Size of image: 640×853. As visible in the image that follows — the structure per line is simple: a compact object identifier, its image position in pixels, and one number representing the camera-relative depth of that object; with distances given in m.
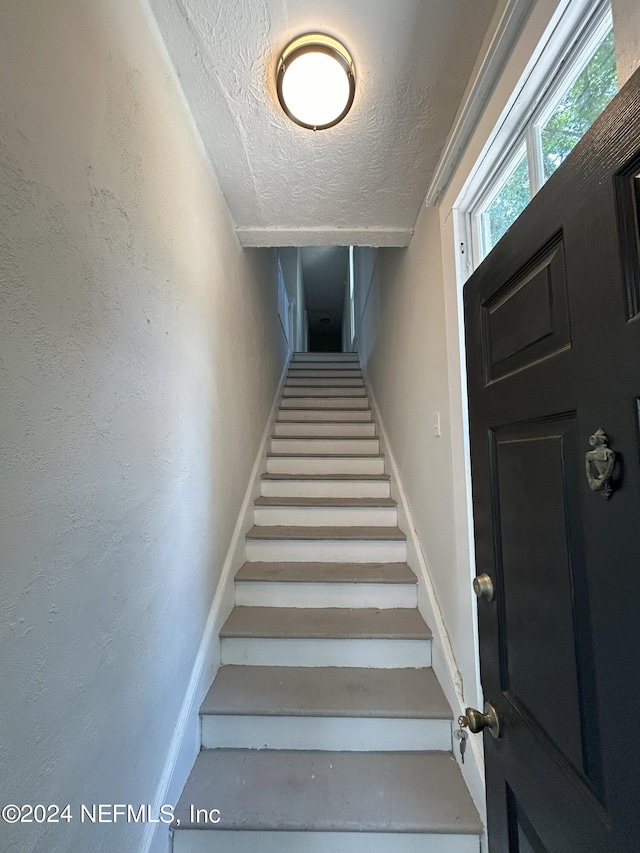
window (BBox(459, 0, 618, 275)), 0.69
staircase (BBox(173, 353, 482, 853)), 1.07
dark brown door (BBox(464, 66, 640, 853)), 0.44
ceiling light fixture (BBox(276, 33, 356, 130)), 0.98
